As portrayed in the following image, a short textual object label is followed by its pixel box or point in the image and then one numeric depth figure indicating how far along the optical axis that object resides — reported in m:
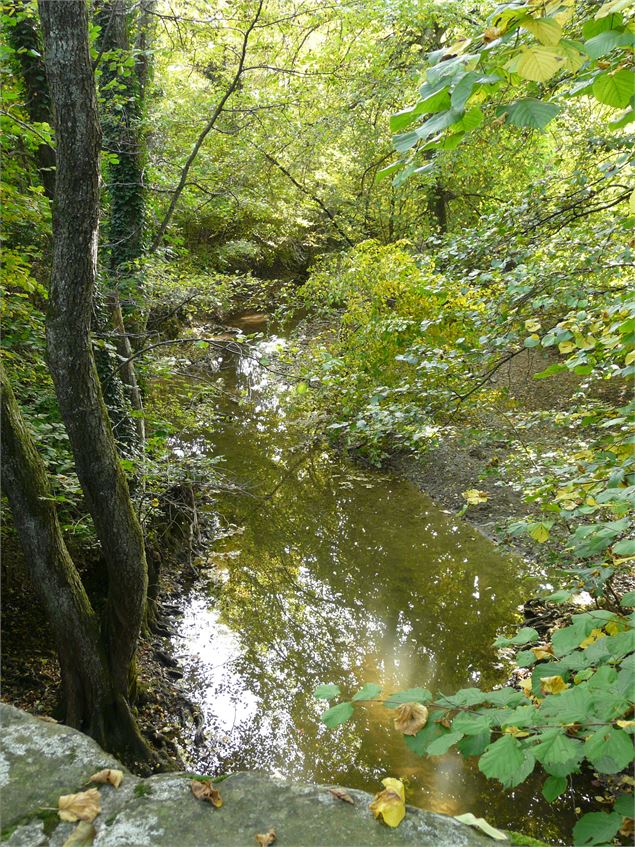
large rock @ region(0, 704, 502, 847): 1.51
